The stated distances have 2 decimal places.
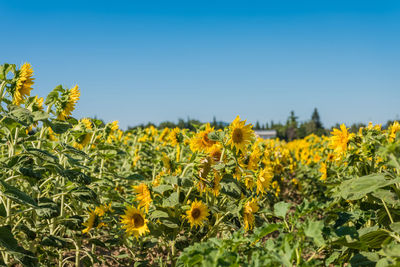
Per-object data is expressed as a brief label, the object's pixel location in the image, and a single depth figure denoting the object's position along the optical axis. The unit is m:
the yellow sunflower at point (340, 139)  2.49
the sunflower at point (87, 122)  2.58
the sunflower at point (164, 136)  5.48
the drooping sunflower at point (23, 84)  2.03
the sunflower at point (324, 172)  3.91
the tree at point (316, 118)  41.86
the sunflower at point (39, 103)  2.11
